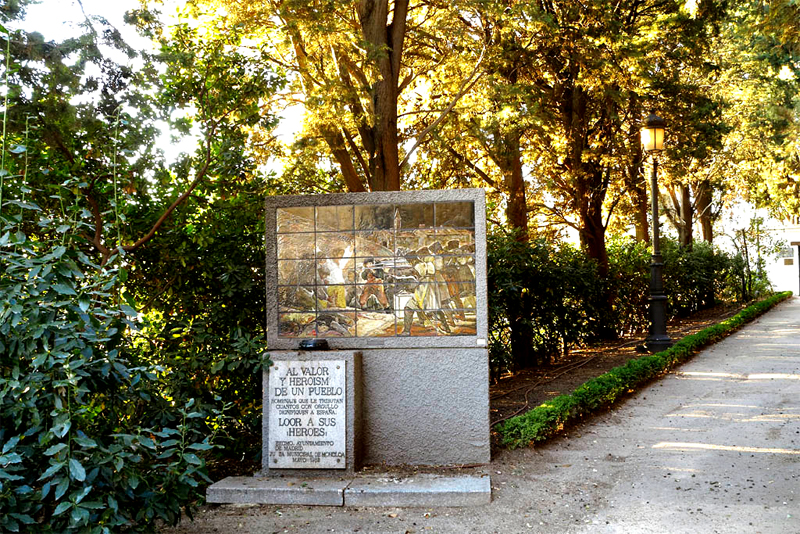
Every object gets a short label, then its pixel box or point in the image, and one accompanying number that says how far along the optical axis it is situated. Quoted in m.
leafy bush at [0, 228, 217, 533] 3.72
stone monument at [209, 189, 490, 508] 6.12
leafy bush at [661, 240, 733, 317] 20.36
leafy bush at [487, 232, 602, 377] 10.54
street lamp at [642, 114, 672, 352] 12.49
